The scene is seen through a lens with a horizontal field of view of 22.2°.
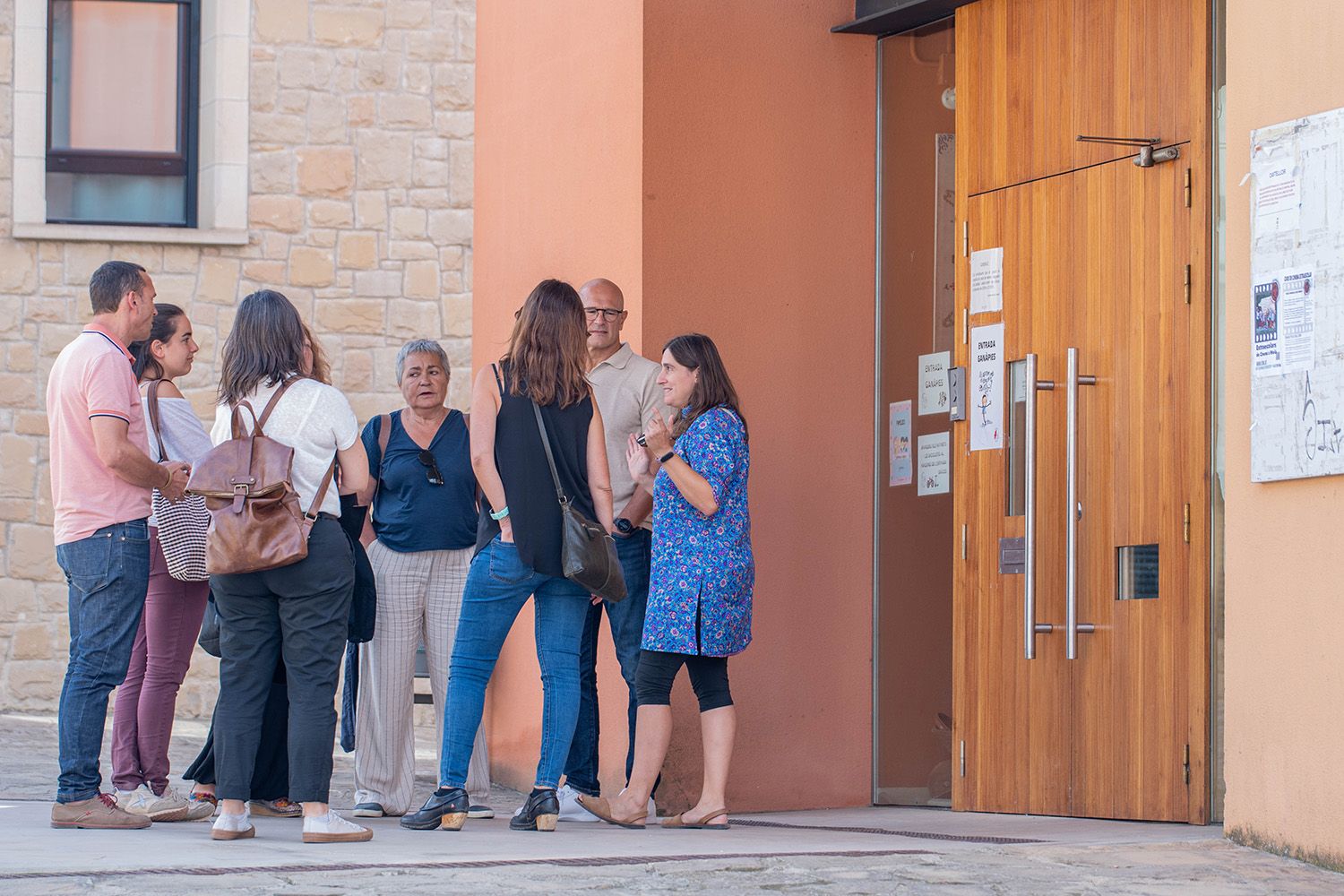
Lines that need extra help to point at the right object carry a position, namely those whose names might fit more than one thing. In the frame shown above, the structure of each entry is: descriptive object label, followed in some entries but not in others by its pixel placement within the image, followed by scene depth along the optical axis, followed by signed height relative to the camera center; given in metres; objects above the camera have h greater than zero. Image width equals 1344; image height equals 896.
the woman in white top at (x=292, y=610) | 10.18 -0.22
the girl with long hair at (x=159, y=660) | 11.68 -0.43
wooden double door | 11.39 +0.40
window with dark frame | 22.28 +2.80
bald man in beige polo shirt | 12.21 +0.15
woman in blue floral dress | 11.32 -0.11
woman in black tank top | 10.99 +0.06
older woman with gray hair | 12.37 -0.12
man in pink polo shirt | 10.80 +0.01
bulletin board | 9.56 +0.71
